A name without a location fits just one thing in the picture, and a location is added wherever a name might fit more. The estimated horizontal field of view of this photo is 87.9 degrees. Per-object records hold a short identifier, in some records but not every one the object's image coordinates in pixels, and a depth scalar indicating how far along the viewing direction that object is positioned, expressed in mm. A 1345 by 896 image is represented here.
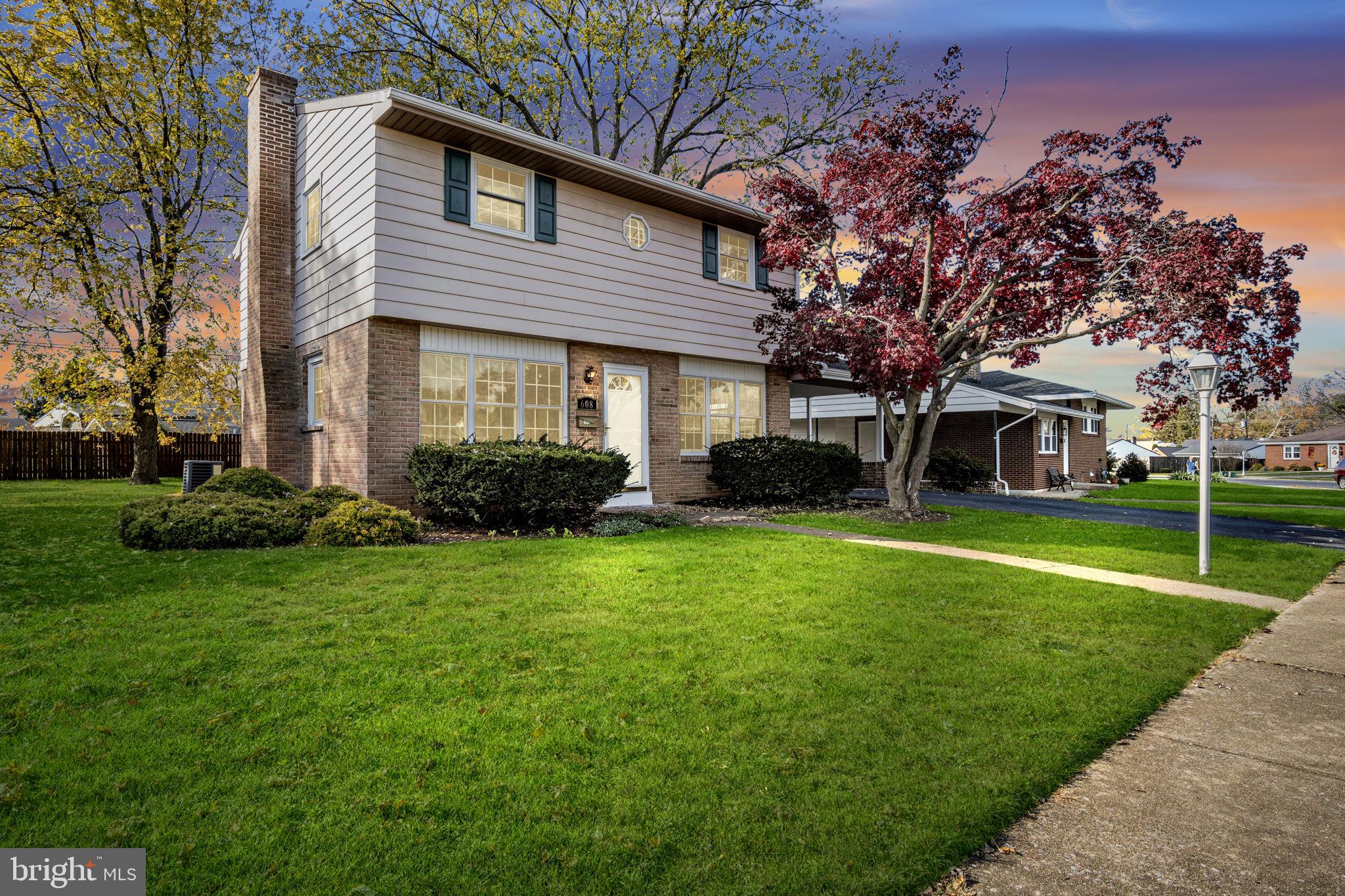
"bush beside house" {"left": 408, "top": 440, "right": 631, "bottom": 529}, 9250
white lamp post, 7770
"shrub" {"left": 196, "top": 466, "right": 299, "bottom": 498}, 10039
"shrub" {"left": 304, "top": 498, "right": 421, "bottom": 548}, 8195
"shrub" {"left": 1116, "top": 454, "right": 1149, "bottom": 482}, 31906
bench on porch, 23453
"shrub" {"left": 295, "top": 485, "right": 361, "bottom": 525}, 8945
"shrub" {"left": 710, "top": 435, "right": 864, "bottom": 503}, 13242
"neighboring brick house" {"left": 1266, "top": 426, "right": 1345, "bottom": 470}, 56219
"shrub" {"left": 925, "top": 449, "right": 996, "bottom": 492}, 21500
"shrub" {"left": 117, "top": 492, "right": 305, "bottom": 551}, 7883
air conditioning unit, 13969
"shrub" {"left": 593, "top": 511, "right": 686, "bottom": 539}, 9719
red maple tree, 10312
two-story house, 10203
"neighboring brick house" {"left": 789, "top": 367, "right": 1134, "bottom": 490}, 22594
